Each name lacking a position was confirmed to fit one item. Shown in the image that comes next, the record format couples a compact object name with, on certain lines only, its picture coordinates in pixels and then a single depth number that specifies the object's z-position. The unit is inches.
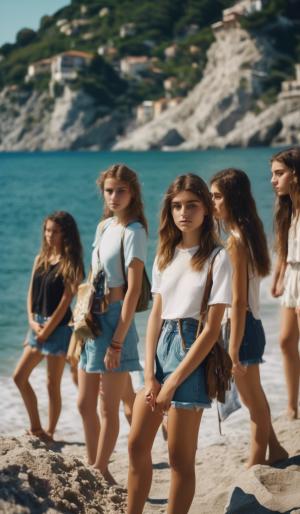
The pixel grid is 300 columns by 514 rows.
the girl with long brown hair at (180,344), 128.3
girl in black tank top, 218.8
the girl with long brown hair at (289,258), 188.9
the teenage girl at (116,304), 163.2
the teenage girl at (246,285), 167.0
